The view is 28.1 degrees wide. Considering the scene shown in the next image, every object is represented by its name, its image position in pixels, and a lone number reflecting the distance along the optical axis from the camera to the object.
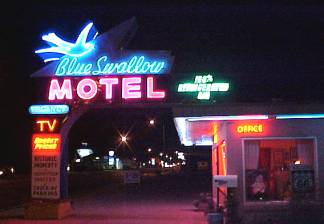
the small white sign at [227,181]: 17.05
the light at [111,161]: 118.51
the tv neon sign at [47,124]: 21.50
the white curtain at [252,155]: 18.73
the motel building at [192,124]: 17.47
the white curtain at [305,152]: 18.53
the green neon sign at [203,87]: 23.55
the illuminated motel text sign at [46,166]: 21.23
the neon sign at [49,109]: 21.27
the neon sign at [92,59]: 22.42
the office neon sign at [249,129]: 18.61
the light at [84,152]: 101.40
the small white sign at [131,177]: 38.43
